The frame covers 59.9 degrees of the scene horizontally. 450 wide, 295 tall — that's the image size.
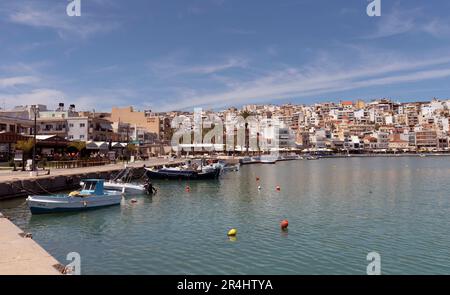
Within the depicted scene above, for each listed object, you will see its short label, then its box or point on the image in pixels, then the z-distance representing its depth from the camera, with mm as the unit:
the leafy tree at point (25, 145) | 59219
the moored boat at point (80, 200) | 31500
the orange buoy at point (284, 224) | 26859
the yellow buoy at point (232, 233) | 24734
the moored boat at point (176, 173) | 69188
